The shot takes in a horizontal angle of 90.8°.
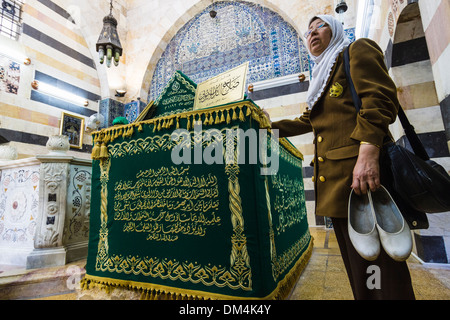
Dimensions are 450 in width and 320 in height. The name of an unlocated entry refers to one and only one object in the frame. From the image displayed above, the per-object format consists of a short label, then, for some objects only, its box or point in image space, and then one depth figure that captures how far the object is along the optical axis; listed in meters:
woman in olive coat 0.71
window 4.78
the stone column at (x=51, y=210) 2.09
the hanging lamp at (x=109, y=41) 4.86
